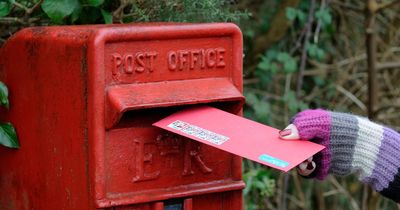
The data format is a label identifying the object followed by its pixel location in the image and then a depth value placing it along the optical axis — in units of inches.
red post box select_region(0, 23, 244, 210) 91.4
